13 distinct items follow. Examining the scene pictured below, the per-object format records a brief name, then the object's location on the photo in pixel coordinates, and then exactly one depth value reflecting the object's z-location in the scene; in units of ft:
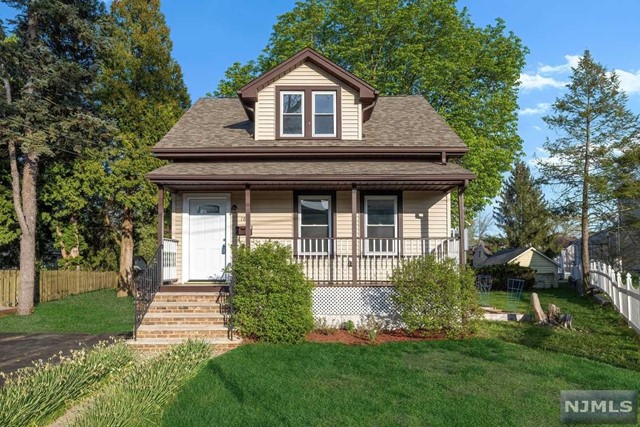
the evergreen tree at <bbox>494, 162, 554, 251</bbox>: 129.08
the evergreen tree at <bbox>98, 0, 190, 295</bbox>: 63.77
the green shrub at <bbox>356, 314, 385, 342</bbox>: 32.12
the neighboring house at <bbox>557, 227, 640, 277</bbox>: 86.48
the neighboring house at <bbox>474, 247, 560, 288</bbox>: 86.02
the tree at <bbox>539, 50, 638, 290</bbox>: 68.03
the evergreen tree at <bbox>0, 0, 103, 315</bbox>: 48.52
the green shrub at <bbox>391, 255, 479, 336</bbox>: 31.96
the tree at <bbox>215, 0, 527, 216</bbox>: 69.56
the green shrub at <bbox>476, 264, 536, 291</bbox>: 75.92
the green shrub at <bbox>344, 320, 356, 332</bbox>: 34.02
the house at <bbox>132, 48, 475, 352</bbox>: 38.04
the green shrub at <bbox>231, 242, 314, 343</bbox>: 30.27
